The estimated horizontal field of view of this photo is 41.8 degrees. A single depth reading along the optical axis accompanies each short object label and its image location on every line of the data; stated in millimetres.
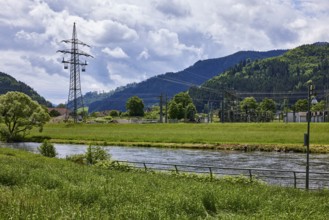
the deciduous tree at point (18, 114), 102625
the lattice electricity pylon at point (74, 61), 137375
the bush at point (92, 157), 47988
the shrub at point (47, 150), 56281
